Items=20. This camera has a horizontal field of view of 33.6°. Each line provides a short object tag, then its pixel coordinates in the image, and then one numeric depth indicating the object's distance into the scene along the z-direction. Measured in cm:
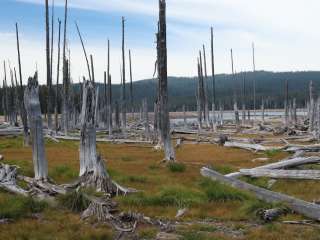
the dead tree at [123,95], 4742
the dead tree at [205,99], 5738
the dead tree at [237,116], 5158
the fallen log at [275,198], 1194
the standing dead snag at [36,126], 1535
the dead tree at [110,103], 4196
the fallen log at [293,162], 1841
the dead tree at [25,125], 3230
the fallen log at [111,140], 3750
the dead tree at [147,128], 4081
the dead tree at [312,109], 3816
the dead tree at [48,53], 3934
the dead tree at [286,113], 5840
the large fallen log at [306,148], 2517
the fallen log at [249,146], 2811
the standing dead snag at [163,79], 2341
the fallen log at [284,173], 1684
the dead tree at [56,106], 4199
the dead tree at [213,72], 5345
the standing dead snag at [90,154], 1480
